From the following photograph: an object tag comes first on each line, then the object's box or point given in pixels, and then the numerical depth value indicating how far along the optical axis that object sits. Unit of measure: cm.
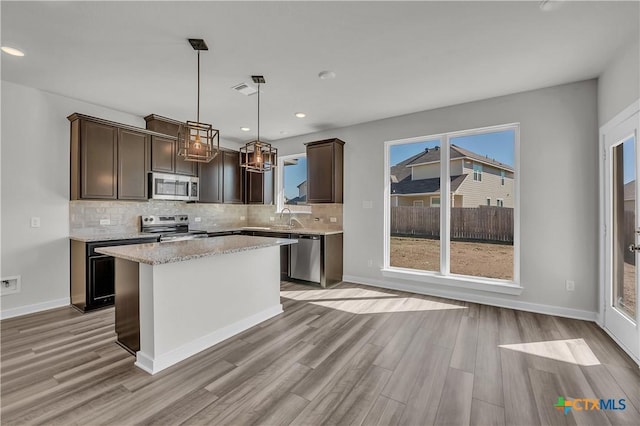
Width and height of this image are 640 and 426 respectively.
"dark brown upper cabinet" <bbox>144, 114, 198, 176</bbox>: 436
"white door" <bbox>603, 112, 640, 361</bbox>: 245
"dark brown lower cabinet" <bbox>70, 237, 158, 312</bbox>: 343
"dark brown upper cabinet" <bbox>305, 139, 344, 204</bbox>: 484
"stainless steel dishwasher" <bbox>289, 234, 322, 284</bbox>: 462
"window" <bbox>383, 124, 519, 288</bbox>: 375
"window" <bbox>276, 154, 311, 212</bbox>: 568
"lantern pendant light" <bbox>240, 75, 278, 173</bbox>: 293
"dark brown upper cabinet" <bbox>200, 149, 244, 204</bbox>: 521
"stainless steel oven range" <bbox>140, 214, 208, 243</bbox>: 440
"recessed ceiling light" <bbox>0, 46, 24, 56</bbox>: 259
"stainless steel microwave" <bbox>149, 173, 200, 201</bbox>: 427
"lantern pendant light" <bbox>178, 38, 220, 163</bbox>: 244
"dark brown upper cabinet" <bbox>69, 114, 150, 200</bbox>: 359
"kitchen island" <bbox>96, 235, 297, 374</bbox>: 225
